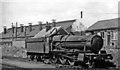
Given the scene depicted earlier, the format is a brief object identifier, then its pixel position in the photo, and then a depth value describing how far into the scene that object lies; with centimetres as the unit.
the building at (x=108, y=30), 3422
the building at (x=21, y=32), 5054
